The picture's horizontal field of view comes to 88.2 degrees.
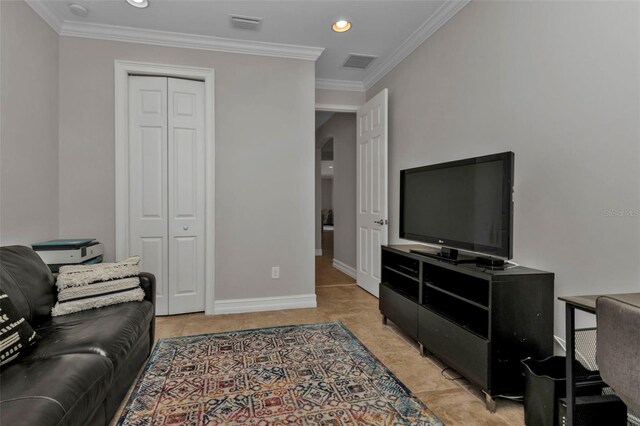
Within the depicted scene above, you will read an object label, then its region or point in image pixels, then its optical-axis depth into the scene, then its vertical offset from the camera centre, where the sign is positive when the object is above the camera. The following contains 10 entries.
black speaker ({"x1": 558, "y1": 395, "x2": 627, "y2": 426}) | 1.36 -0.84
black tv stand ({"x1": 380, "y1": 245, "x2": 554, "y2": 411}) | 1.73 -0.70
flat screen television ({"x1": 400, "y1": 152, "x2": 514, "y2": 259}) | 1.82 +0.01
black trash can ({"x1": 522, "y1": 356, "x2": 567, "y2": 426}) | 1.46 -0.85
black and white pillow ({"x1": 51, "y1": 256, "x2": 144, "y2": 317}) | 1.94 -0.51
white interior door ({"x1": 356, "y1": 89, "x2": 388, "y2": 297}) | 3.56 +0.19
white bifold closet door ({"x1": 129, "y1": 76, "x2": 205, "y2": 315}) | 3.22 +0.17
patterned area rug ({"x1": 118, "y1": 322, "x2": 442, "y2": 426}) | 1.67 -1.08
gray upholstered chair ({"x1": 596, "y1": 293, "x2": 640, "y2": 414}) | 0.93 -0.42
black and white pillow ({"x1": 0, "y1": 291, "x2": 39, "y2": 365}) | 1.32 -0.55
